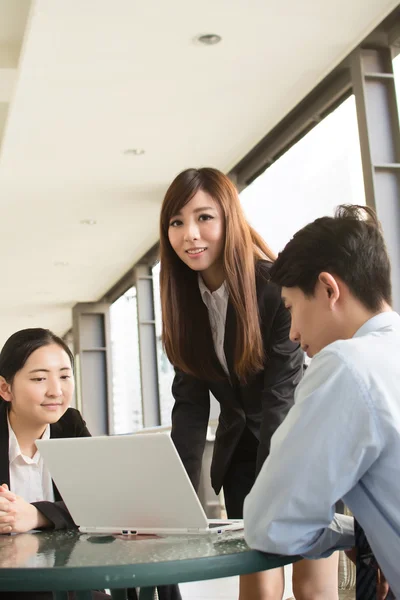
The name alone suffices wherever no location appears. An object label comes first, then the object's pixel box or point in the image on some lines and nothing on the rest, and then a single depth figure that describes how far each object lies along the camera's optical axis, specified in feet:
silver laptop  4.28
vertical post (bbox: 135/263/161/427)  34.09
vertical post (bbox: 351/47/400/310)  15.17
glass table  3.42
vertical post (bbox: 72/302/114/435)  42.78
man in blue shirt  3.53
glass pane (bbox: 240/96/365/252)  17.78
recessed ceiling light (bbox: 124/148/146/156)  21.43
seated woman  6.06
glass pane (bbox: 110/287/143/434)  37.63
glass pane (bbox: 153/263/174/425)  33.88
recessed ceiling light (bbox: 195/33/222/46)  15.29
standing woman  6.57
